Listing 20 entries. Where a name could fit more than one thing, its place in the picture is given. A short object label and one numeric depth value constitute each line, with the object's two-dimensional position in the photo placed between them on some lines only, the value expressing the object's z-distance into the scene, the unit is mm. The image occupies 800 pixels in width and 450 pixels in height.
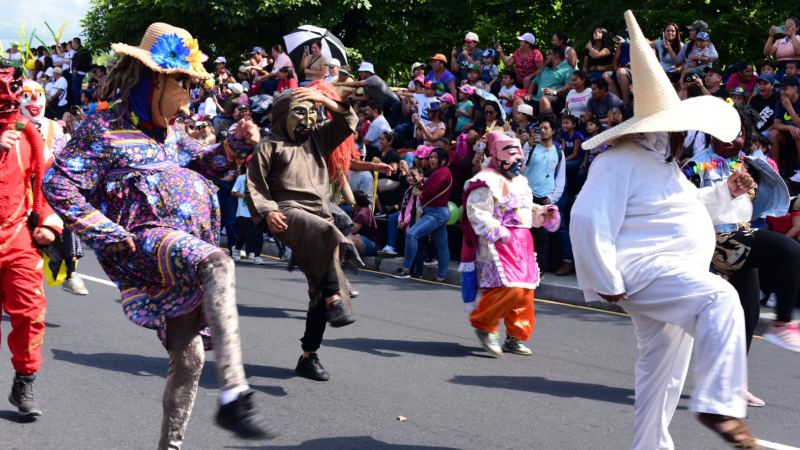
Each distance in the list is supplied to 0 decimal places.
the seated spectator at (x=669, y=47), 14727
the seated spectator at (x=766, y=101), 12953
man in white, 4430
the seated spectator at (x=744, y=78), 13742
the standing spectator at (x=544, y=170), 13109
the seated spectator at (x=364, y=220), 14289
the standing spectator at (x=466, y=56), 18406
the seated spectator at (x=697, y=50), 14078
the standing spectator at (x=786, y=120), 12586
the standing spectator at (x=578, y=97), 14656
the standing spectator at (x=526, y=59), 16938
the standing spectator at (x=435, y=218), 13586
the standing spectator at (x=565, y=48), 15970
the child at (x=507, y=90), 16609
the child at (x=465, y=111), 16125
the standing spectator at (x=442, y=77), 17781
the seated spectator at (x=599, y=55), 15852
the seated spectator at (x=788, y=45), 13773
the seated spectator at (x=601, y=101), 14133
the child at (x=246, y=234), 14799
